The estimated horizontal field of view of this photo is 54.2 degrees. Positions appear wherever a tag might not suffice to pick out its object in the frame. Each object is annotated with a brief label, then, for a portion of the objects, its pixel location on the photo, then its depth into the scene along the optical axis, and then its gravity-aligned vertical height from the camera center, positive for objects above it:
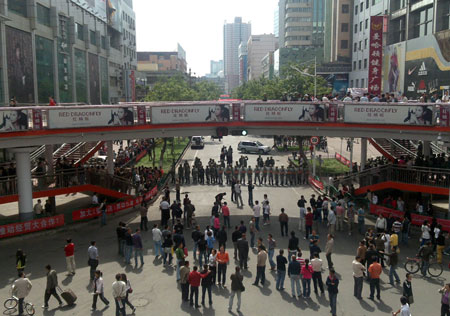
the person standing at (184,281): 12.64 -5.05
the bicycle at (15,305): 12.36 -5.64
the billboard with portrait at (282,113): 22.20 -0.34
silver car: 48.53 -4.52
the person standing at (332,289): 12.00 -4.97
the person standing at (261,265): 13.88 -5.06
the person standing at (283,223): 18.95 -5.07
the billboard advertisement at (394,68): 47.38 +4.21
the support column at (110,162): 26.43 -3.33
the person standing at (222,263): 13.94 -5.00
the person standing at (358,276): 13.07 -5.04
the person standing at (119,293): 11.65 -4.91
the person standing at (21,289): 12.17 -5.01
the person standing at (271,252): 15.45 -5.15
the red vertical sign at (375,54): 42.22 +4.99
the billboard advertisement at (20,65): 33.94 +3.38
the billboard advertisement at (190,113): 21.83 -0.34
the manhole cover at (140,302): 13.06 -5.83
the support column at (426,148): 25.45 -2.45
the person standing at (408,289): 11.93 -4.96
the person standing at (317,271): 13.38 -5.01
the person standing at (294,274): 13.16 -5.02
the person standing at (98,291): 12.65 -5.27
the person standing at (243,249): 15.16 -4.94
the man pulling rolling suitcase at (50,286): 12.67 -5.13
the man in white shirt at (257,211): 20.02 -4.77
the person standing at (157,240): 16.59 -5.04
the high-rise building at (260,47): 186.75 +25.15
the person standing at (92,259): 14.75 -5.09
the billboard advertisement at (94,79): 54.22 +3.44
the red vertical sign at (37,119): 19.38 -0.53
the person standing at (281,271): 13.52 -5.08
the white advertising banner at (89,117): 19.98 -0.48
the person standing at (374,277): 12.99 -5.06
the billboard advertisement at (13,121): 18.57 -0.59
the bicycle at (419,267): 15.16 -5.59
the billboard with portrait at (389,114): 20.92 -0.40
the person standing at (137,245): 16.05 -5.06
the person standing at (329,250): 15.01 -4.95
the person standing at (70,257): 15.26 -5.22
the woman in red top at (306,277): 13.14 -5.09
